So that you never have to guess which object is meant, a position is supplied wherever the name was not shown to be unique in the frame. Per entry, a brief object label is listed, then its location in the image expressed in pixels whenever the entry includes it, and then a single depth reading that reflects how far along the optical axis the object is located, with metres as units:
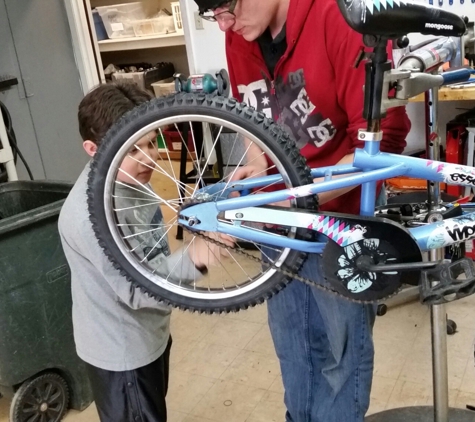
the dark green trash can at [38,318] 1.55
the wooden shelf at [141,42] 4.07
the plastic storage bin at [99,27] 4.36
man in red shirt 0.95
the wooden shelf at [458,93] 1.99
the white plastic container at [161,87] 4.15
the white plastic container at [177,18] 4.06
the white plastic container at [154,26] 4.17
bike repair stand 1.10
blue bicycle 0.84
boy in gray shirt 1.07
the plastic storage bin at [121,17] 4.29
